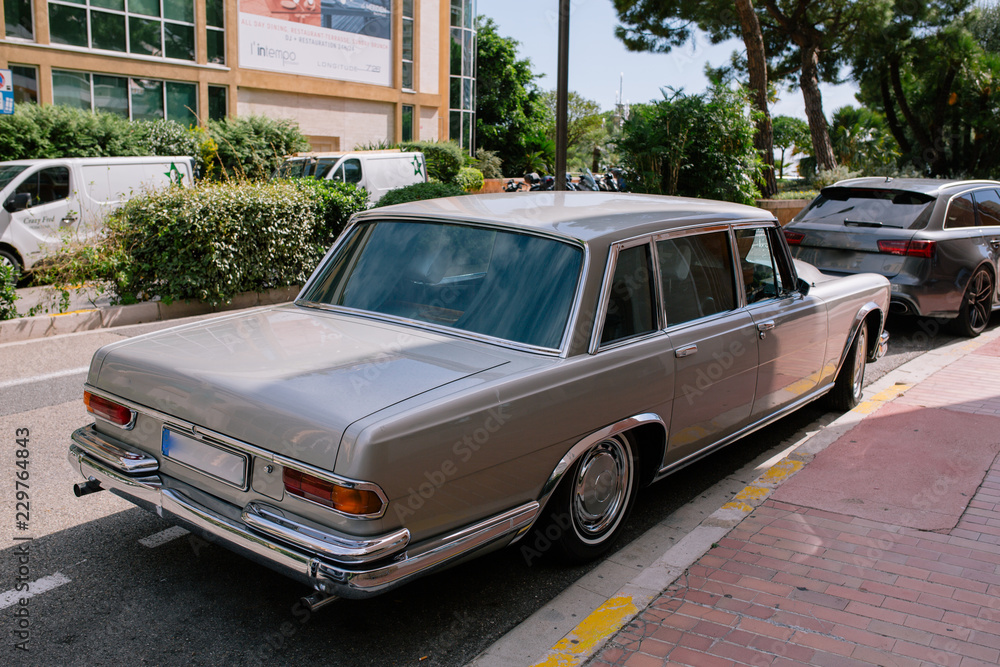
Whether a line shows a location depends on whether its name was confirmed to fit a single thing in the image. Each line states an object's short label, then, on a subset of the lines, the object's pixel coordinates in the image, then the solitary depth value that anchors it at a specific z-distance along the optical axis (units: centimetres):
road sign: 1945
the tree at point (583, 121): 5991
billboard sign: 2714
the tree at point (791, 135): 5112
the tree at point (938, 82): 2488
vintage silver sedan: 277
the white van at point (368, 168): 1755
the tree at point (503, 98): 4412
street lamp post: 982
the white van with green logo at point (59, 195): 1132
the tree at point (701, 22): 1842
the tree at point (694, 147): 1356
